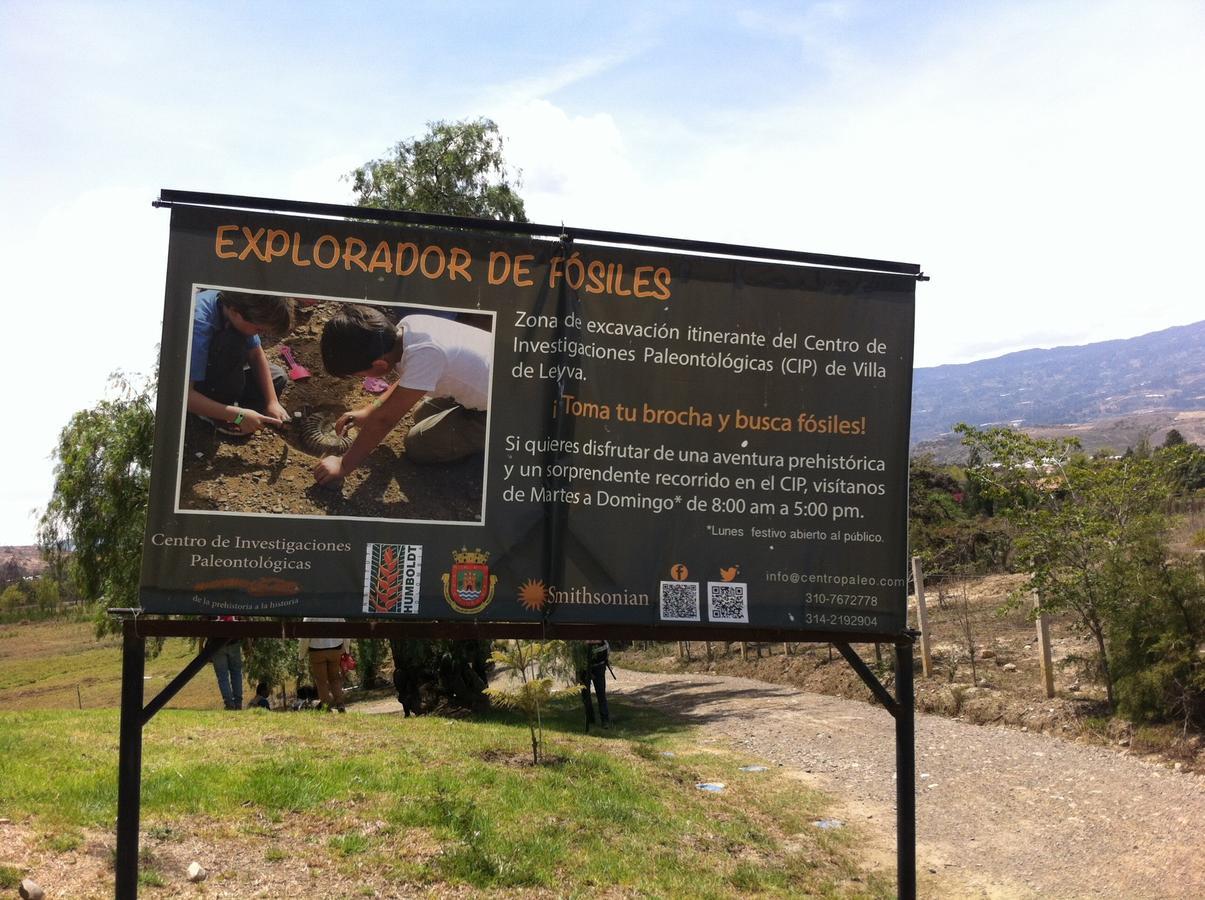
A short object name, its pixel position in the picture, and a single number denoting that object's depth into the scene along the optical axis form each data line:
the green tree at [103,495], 17.75
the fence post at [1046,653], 13.58
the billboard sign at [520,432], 5.05
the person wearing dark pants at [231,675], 14.77
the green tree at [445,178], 19.64
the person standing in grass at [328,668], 12.87
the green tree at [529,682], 11.09
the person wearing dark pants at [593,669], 15.41
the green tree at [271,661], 17.91
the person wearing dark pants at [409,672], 16.97
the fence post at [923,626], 15.47
